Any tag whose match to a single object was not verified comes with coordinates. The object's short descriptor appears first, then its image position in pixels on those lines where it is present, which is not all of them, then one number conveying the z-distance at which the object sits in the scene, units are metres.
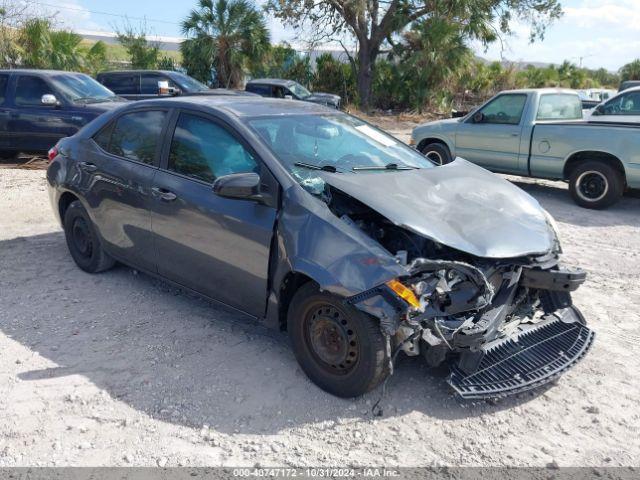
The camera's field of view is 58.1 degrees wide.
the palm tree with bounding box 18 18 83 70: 19.38
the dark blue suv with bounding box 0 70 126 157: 10.14
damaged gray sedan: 3.28
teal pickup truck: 8.37
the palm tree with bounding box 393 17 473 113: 24.12
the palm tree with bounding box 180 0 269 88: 23.12
